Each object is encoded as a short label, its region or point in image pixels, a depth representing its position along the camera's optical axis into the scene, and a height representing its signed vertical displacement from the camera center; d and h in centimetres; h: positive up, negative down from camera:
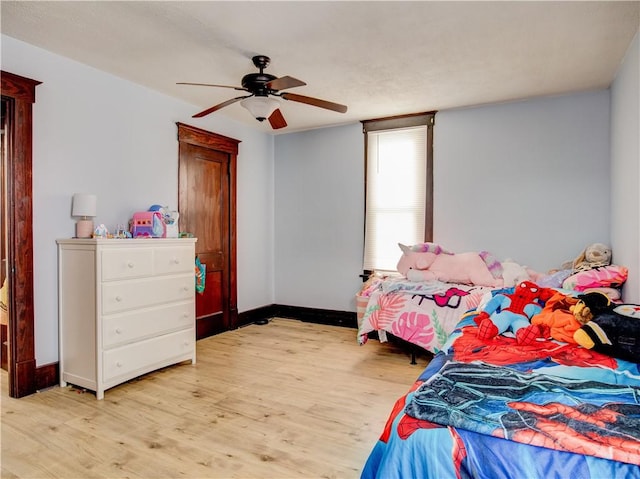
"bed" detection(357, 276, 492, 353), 344 -71
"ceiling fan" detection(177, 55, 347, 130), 292 +97
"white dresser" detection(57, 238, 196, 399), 292 -61
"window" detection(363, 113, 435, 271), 463 +52
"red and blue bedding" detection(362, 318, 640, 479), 103 -55
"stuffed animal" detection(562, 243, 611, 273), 343 -24
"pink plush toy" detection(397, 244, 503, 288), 397 -39
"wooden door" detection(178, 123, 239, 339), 432 +18
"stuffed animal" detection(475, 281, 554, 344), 215 -50
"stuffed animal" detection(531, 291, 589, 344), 209 -48
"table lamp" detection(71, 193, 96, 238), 309 +15
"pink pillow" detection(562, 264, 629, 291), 306 -37
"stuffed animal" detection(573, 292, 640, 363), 175 -46
